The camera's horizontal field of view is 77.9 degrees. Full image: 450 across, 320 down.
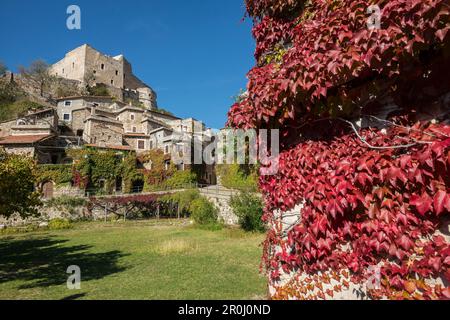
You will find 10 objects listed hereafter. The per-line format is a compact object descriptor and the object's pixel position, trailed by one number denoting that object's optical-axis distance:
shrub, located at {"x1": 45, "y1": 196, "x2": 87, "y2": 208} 30.92
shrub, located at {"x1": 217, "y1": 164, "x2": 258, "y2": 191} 32.43
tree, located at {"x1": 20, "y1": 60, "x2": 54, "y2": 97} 63.47
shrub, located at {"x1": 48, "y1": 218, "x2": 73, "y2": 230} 28.47
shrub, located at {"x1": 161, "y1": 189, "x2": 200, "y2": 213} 30.86
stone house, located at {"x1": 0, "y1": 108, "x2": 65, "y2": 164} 36.94
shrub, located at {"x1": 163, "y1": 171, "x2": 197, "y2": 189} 39.31
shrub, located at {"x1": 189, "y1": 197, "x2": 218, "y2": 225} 26.84
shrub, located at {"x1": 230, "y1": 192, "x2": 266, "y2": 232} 21.95
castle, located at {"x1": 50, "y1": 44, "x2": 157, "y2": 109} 72.62
